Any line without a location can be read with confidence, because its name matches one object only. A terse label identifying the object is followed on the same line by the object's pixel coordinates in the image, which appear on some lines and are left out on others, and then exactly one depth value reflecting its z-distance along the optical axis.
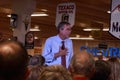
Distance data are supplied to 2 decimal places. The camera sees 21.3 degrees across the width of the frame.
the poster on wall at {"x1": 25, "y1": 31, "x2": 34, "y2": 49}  8.61
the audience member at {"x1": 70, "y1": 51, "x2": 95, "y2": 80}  2.03
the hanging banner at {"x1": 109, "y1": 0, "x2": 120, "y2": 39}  5.94
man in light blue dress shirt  4.46
